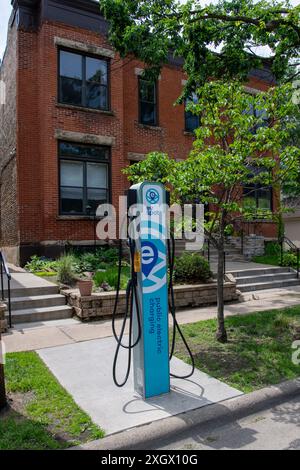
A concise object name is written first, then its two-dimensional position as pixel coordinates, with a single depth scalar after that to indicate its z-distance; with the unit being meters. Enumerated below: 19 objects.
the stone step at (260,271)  11.30
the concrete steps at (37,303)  7.55
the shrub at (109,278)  8.74
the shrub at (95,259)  10.99
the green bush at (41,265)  11.10
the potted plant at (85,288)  7.60
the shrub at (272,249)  15.60
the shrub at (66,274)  9.23
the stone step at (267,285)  10.55
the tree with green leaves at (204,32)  7.25
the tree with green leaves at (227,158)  5.57
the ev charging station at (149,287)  4.21
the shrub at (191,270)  9.55
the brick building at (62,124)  12.52
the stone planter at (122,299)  7.66
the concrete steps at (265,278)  10.77
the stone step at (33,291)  8.24
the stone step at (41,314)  7.42
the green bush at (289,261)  13.28
